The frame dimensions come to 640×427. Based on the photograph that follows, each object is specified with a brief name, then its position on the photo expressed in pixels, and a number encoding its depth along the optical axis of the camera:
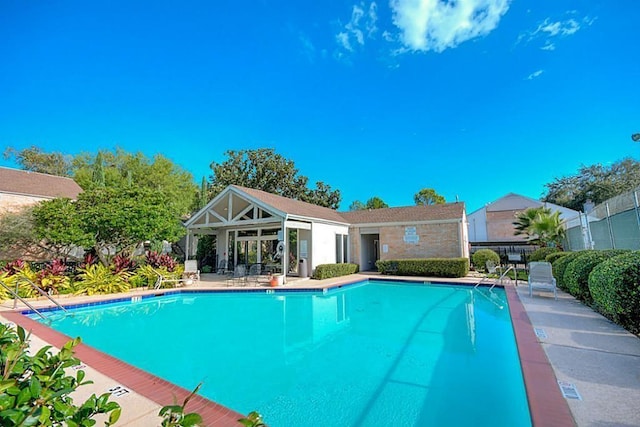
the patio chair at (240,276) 14.59
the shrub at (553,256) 12.47
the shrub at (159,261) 14.98
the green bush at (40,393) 1.33
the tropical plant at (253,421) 1.41
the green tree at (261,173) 33.22
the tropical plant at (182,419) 1.42
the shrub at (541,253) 16.23
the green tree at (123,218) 13.27
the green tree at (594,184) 34.75
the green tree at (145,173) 32.72
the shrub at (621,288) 4.80
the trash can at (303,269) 16.14
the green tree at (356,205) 56.58
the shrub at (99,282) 11.52
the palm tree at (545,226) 16.92
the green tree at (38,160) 33.66
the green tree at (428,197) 48.72
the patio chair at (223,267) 19.00
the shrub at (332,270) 15.61
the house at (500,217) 31.83
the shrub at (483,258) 17.52
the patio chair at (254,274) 15.26
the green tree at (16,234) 17.03
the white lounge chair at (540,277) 9.55
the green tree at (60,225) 12.79
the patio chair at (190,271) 14.93
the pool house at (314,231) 16.11
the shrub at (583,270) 7.47
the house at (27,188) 18.94
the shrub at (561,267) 9.90
